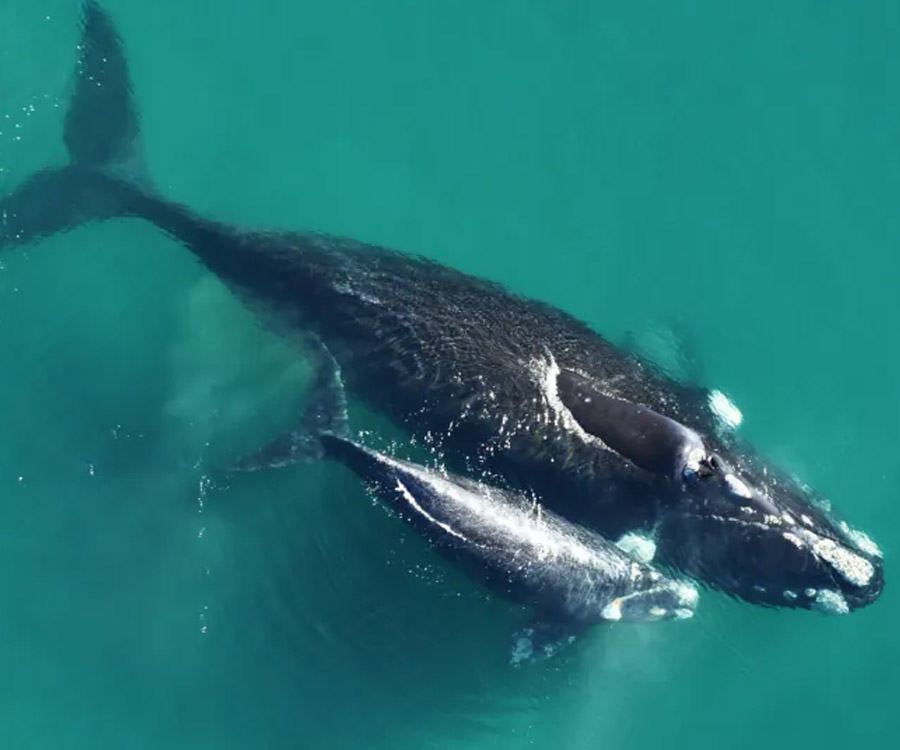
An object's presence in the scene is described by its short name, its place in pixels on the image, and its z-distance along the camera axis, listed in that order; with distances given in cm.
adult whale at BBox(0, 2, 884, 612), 1767
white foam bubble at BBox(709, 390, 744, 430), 1970
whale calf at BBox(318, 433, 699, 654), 1739
